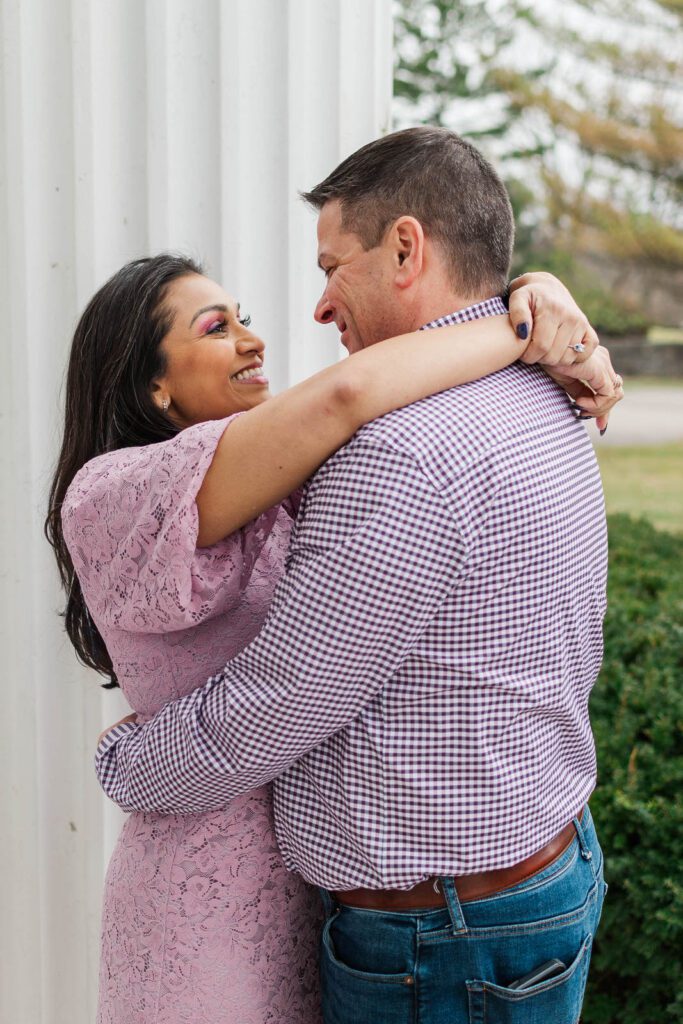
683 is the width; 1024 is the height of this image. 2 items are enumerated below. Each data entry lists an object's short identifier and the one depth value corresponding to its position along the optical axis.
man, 1.25
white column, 2.06
